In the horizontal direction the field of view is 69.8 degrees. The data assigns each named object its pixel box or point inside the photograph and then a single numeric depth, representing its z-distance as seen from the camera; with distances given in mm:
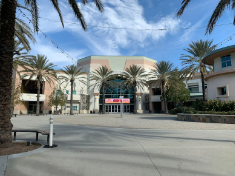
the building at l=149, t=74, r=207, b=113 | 40003
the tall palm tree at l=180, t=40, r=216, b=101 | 25812
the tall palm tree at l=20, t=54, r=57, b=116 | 29531
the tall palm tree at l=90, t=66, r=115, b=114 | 37812
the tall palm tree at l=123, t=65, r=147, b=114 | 36781
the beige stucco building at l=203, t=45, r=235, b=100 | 16359
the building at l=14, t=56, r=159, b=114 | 42872
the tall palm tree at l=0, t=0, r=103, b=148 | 5363
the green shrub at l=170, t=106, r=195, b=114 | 25714
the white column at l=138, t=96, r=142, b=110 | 44219
